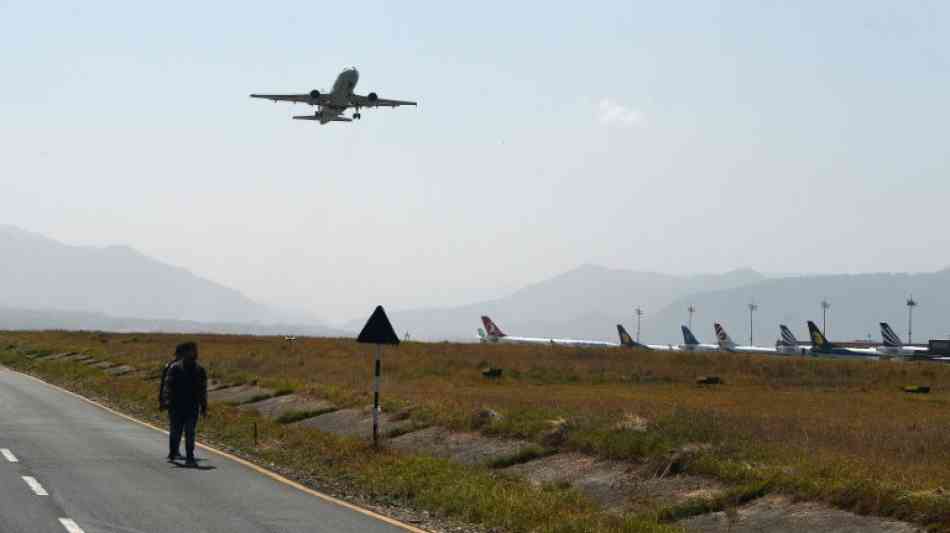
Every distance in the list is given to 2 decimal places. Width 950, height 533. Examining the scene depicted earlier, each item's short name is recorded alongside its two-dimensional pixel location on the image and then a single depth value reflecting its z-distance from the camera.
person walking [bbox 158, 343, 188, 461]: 20.16
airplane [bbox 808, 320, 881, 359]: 115.12
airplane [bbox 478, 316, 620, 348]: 146.75
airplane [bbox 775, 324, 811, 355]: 127.56
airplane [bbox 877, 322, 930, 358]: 114.12
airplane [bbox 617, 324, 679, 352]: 137.88
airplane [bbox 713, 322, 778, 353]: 131.57
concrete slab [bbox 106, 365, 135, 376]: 47.56
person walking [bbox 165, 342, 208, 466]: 20.22
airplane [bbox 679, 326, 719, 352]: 140.38
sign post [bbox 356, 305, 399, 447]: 21.87
